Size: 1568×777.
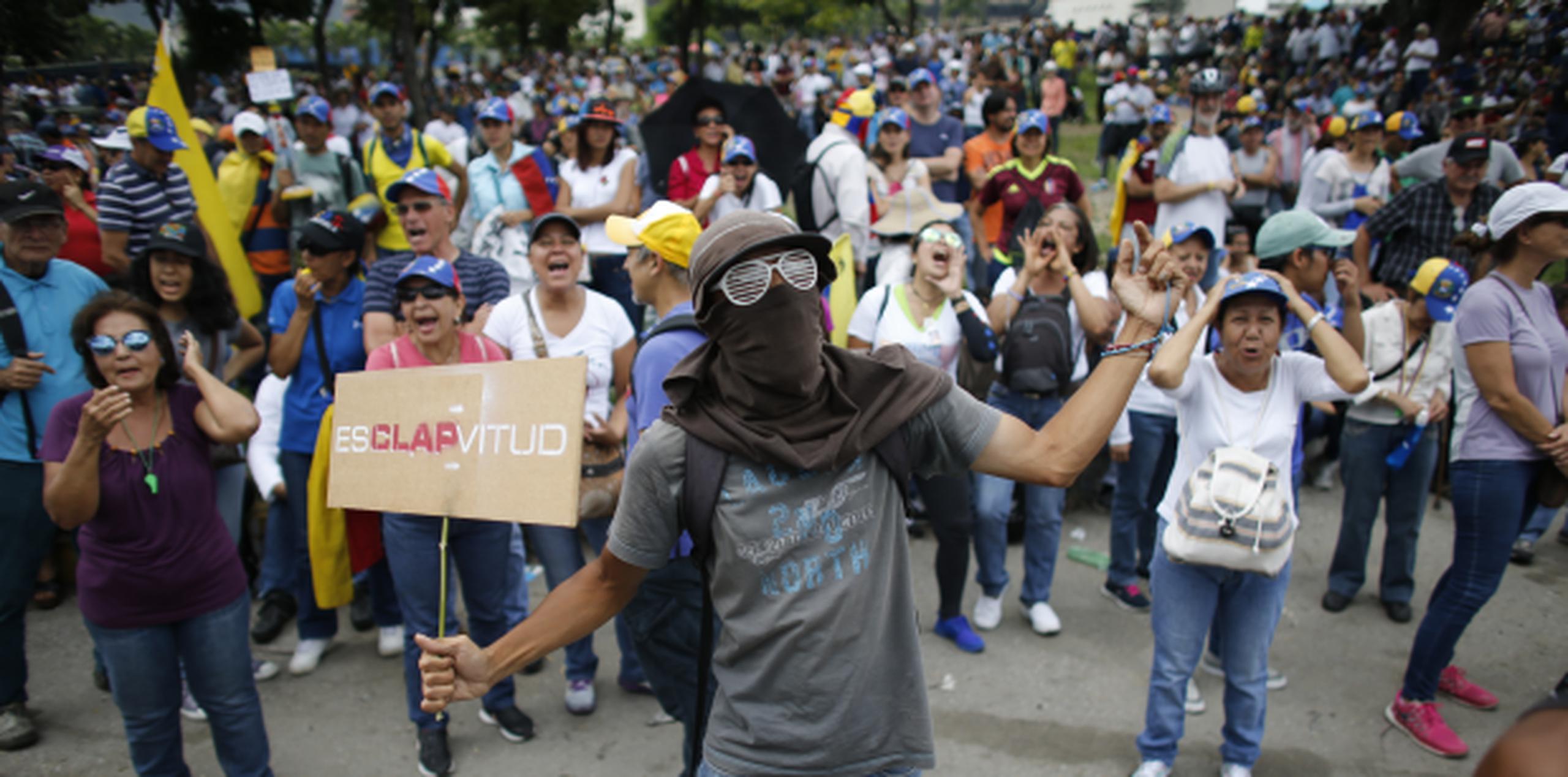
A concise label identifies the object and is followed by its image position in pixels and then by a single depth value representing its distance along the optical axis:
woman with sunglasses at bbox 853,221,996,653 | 4.73
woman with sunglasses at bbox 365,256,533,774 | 3.72
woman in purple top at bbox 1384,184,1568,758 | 3.73
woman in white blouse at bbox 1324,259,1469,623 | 4.93
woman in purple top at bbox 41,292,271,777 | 3.20
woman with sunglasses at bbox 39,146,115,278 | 5.98
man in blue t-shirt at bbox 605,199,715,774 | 2.98
